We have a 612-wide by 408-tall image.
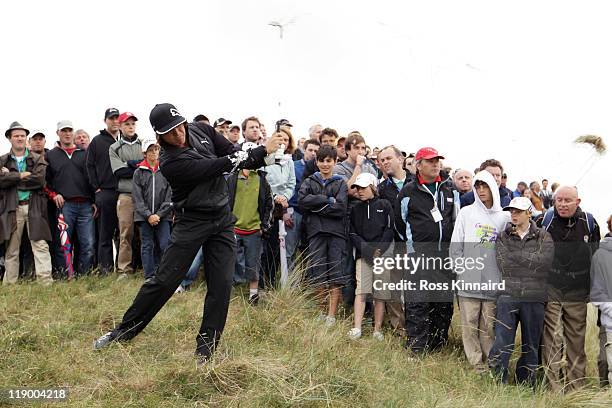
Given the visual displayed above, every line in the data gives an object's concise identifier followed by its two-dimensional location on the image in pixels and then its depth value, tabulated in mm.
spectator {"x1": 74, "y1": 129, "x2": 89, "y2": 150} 9734
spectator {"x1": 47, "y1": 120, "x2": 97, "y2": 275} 8719
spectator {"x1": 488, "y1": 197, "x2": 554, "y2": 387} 6363
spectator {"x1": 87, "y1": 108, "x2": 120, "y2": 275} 8727
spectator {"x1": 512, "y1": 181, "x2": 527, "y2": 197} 14143
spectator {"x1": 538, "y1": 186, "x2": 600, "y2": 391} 6742
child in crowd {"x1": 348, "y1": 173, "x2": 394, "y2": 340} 7395
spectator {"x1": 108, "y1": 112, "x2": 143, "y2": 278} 8602
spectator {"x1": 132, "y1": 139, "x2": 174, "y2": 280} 8289
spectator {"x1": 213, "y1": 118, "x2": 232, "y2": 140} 9414
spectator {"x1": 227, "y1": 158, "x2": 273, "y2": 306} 7742
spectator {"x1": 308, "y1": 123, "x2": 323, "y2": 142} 10261
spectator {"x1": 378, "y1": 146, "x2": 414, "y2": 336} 7602
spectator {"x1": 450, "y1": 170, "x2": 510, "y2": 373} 6617
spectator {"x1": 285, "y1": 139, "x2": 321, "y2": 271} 8297
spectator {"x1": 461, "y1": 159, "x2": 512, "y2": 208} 8164
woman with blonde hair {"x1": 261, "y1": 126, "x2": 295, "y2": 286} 8086
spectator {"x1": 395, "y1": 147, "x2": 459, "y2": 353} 6992
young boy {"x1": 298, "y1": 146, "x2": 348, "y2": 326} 7482
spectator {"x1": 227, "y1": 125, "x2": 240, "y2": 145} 9359
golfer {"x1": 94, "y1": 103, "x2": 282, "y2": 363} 5078
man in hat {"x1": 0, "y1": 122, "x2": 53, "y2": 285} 8297
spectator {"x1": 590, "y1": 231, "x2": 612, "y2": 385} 6551
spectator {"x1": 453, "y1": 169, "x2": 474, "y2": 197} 8391
